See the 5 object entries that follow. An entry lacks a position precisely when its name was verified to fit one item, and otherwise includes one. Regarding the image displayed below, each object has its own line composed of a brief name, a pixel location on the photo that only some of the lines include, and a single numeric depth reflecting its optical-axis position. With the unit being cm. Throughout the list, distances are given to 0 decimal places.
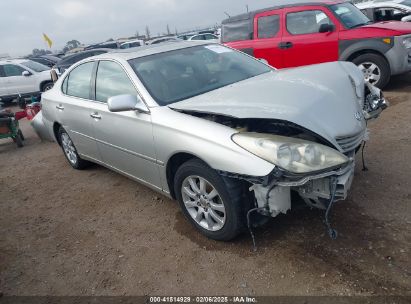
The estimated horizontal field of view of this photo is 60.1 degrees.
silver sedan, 248
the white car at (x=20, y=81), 1318
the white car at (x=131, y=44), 2234
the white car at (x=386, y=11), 898
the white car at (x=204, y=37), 1883
